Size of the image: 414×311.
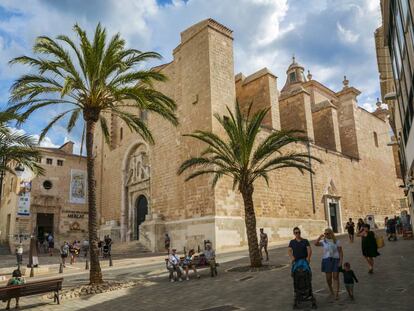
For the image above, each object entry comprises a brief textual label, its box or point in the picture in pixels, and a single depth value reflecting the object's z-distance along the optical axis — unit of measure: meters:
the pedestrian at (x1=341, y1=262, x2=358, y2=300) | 6.71
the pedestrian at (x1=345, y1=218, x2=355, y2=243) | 18.08
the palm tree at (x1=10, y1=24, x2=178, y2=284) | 11.02
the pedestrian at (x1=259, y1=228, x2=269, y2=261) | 14.17
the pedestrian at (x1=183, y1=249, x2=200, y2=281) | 11.60
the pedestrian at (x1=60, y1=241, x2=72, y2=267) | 17.34
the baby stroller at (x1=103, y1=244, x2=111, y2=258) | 20.24
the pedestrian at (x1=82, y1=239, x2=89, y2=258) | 22.42
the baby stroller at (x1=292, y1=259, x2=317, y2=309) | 6.45
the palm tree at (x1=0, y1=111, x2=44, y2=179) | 13.57
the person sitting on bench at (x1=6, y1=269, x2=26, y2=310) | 8.85
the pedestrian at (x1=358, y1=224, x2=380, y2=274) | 9.30
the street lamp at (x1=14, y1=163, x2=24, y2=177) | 14.51
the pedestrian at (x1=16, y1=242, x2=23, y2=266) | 15.77
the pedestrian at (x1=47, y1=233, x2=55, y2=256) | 23.78
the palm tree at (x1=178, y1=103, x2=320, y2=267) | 13.21
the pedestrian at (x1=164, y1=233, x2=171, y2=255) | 20.31
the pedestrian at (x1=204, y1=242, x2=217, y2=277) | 11.51
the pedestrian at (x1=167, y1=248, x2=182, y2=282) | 11.37
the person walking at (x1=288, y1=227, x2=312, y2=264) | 6.77
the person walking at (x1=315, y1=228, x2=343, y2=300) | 6.99
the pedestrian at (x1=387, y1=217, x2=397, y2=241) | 17.70
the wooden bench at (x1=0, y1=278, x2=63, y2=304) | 7.83
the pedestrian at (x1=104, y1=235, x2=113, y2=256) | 19.59
